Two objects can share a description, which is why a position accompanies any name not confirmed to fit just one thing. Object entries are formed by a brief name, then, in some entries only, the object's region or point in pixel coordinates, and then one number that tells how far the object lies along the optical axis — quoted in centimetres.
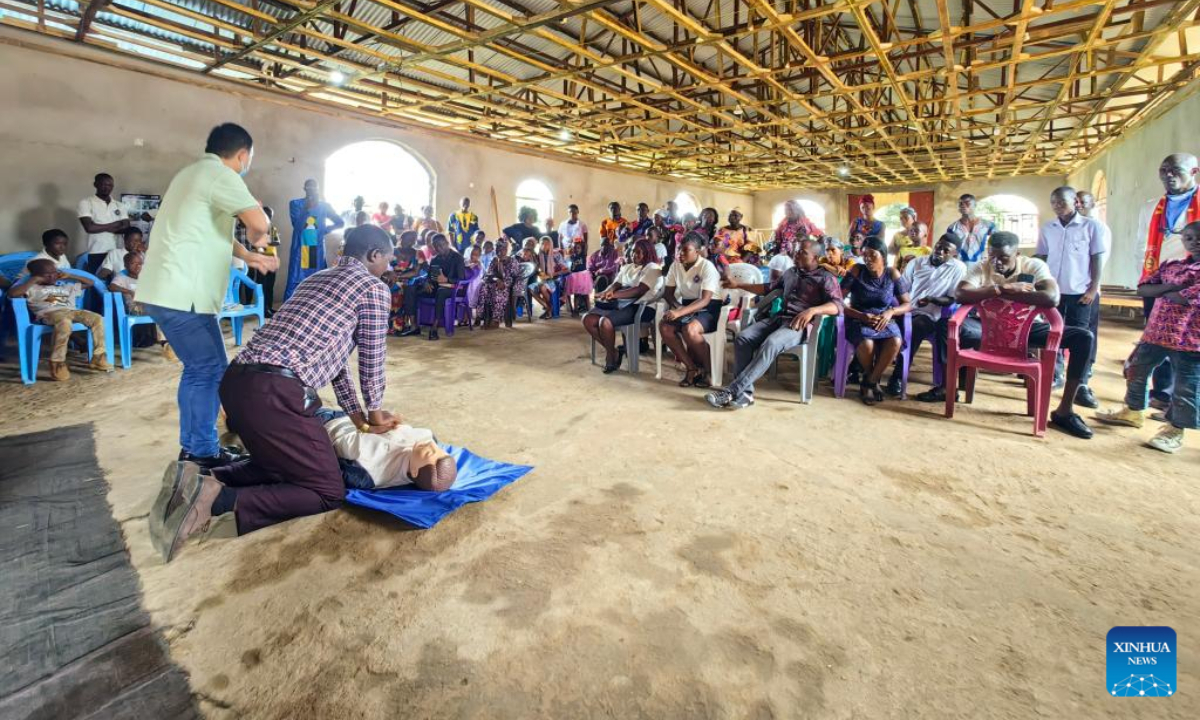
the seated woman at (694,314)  449
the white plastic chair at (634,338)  495
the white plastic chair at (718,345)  446
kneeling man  202
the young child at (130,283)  471
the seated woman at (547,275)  881
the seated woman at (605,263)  665
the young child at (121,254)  512
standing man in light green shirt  244
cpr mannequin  234
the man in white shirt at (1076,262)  401
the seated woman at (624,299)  489
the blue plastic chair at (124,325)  474
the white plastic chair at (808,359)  400
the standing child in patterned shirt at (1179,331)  301
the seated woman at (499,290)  772
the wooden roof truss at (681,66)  607
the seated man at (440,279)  698
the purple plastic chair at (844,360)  419
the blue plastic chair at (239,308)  542
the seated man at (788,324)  395
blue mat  223
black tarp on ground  134
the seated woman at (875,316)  404
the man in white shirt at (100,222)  602
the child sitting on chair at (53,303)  429
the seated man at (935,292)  432
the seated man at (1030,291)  343
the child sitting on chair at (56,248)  457
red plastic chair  331
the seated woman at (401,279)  704
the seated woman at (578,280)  922
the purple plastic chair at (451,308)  699
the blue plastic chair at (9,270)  489
